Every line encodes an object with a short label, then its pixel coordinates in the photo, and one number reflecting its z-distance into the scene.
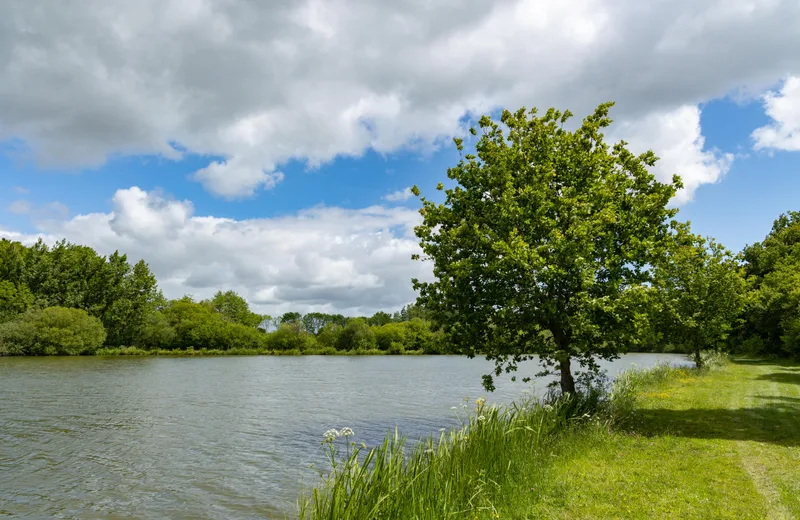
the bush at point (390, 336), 120.12
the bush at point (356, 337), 117.50
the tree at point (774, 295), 44.34
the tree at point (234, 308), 150.00
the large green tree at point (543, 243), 14.06
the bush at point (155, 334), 98.06
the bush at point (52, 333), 73.62
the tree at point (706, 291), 28.39
